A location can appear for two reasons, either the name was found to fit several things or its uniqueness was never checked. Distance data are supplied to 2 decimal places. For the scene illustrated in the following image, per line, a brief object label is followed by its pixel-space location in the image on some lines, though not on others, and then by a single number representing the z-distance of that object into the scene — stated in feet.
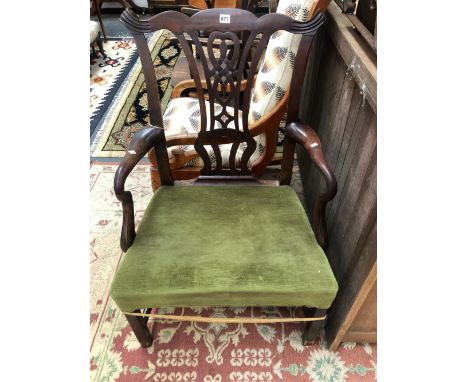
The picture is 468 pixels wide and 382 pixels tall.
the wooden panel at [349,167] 3.26
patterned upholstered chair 3.99
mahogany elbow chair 3.19
